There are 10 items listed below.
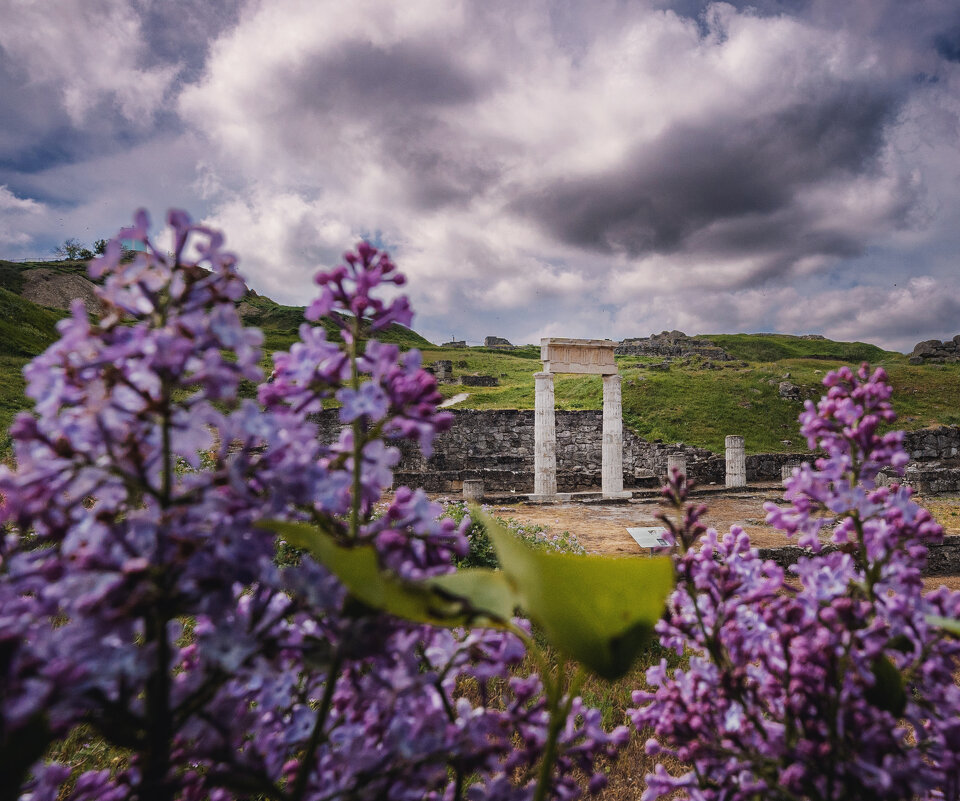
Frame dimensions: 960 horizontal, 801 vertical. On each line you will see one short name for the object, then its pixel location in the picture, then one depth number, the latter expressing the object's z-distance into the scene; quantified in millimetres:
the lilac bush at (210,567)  559
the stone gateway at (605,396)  16844
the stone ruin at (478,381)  40562
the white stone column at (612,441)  16797
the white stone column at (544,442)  16422
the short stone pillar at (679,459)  18750
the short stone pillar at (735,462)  18453
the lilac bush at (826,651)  810
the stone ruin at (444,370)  43244
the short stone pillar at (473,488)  15109
